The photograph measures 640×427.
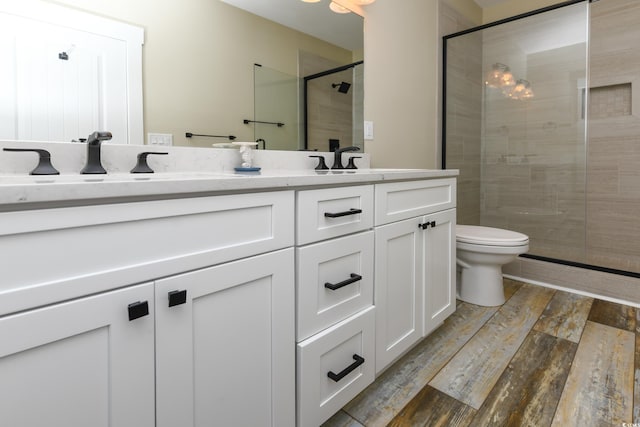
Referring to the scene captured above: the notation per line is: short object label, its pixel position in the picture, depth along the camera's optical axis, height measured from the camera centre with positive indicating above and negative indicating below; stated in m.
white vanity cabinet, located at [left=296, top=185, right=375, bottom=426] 1.01 -0.32
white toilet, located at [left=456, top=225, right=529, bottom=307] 2.06 -0.38
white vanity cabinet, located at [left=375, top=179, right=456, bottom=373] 1.32 -0.28
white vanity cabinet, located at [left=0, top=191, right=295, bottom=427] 0.58 -0.23
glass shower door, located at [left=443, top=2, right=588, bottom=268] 2.62 +0.54
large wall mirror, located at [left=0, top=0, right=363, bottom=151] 1.24 +0.52
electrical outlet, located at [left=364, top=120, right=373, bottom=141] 2.16 +0.38
